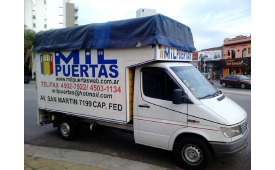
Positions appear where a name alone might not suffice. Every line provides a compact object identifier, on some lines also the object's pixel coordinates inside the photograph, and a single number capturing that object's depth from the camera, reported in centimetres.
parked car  2294
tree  3041
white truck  425
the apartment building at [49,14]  6875
